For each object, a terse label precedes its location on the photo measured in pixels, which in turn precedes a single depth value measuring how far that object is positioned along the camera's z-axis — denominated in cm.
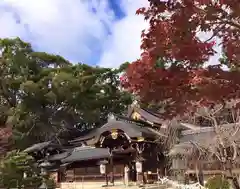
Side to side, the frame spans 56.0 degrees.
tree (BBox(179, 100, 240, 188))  848
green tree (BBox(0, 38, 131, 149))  2215
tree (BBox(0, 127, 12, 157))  1964
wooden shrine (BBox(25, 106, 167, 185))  1511
